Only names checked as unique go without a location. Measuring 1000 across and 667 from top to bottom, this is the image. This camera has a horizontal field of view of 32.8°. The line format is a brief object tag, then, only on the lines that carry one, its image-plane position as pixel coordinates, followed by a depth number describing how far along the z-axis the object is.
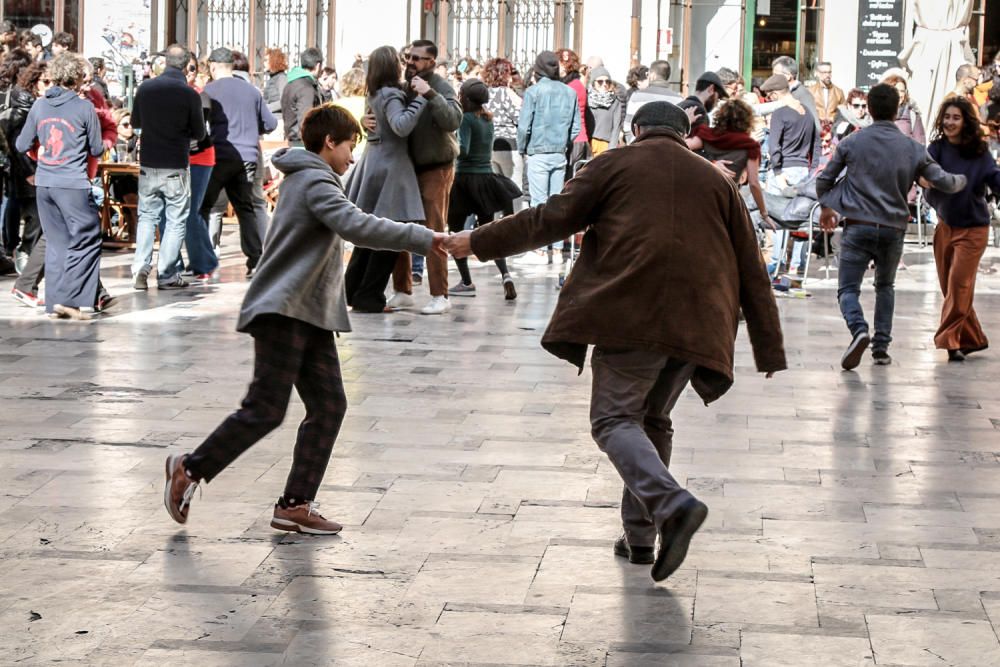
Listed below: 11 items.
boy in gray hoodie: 5.65
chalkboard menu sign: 25.56
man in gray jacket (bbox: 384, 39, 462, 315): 11.68
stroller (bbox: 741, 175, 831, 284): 14.10
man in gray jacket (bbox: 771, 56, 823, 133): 14.87
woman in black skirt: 13.00
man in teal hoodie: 15.15
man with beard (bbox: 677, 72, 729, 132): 12.40
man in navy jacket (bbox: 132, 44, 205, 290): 12.48
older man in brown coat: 5.16
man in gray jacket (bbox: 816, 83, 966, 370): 9.79
